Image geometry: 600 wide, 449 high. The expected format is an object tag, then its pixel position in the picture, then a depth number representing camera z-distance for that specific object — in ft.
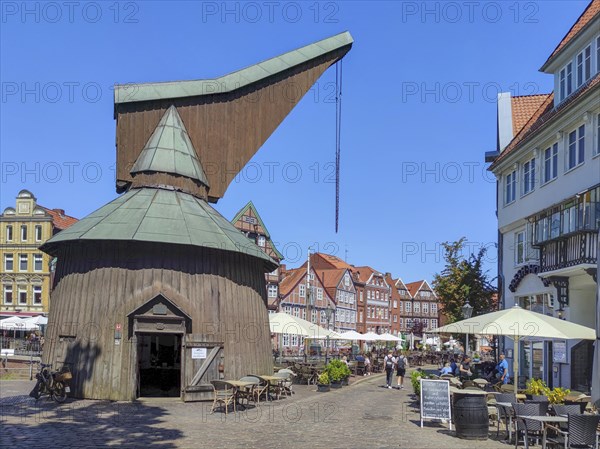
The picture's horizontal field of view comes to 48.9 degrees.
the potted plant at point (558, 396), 47.88
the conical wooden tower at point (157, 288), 69.87
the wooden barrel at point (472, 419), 47.65
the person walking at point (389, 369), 98.58
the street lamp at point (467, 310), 101.36
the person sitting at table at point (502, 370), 70.04
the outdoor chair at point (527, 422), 41.73
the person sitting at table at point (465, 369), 78.78
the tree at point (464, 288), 132.87
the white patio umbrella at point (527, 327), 51.80
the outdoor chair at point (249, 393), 64.38
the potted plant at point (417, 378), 64.36
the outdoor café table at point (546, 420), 40.19
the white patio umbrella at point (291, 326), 96.22
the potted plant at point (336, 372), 91.56
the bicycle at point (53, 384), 66.18
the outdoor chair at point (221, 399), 60.75
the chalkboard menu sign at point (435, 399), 53.47
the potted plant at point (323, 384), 87.56
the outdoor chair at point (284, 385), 75.01
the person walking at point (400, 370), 98.37
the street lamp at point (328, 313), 110.11
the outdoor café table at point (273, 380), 69.67
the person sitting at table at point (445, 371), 78.25
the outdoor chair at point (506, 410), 47.21
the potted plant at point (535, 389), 51.83
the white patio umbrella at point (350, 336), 129.86
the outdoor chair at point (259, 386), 67.94
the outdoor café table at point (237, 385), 61.39
